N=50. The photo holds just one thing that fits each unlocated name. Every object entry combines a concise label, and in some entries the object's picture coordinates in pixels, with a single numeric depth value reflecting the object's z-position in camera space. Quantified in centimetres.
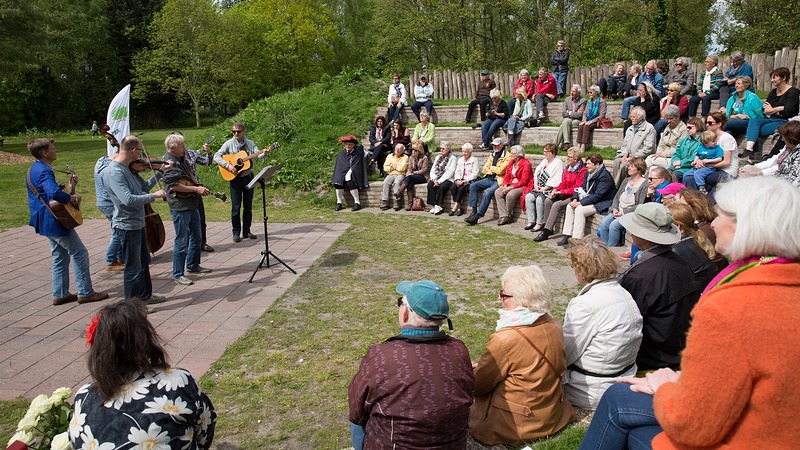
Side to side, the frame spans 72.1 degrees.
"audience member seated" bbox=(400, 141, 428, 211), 1095
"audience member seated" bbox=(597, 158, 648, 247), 726
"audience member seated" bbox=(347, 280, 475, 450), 254
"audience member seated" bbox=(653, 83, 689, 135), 966
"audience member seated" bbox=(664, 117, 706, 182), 782
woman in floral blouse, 232
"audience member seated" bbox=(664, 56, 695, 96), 1125
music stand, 688
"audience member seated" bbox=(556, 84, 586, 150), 1148
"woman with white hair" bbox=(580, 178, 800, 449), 154
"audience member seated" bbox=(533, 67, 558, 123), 1310
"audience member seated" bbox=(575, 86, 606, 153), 1112
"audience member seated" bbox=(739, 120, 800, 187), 616
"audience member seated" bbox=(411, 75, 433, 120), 1429
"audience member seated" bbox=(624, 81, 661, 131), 1010
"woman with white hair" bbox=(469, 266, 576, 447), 312
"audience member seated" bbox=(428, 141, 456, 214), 1052
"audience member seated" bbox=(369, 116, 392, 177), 1199
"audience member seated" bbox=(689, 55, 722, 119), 1068
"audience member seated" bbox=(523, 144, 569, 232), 892
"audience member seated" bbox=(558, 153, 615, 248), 809
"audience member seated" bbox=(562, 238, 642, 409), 330
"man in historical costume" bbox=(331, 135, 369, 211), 1115
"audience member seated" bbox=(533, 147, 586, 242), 859
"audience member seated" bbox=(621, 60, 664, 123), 1131
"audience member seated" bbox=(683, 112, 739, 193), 734
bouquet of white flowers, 242
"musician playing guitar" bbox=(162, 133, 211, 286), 668
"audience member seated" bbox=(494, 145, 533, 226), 946
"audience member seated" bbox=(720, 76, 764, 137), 878
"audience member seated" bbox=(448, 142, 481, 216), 1025
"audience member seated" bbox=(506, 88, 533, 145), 1228
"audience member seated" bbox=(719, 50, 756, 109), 1023
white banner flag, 758
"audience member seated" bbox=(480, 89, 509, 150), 1242
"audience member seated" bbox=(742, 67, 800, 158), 837
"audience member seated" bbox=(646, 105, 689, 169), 845
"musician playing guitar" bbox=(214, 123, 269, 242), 863
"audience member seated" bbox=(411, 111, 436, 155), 1195
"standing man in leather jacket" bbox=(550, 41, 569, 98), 1438
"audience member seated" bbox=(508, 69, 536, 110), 1311
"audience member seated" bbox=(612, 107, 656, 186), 894
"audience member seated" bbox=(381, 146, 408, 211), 1097
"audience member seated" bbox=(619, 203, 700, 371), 346
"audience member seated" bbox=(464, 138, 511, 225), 981
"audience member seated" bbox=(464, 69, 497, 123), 1347
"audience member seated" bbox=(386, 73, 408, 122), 1378
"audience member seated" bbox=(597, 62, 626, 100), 1330
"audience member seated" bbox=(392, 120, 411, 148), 1194
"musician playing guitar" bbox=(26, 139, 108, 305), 573
